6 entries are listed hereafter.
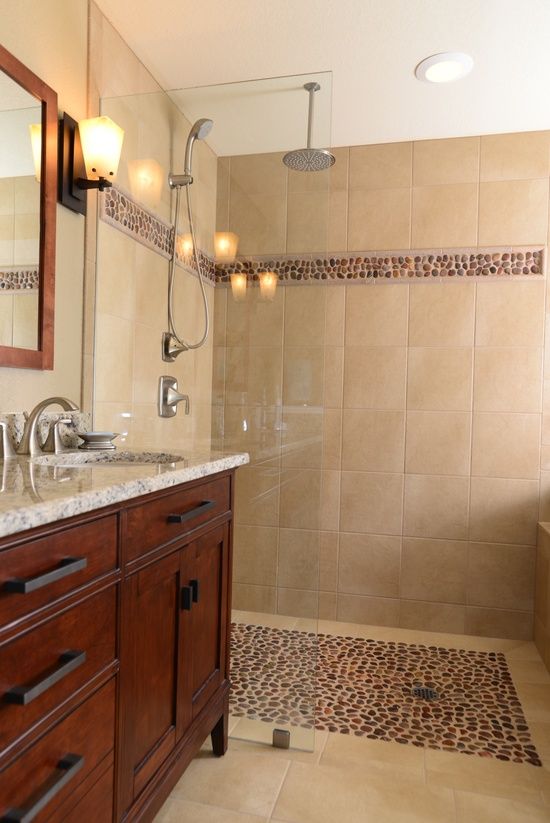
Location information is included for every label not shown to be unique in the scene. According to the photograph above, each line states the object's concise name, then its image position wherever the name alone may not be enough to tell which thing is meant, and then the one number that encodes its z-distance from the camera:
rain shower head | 2.02
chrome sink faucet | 1.64
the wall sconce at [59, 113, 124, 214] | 1.95
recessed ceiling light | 2.32
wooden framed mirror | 1.68
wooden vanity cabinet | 0.96
